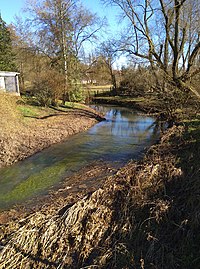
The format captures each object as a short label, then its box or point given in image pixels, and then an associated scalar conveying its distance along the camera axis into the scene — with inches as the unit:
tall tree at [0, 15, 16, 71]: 1108.1
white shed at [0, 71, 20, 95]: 699.4
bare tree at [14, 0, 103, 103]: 762.2
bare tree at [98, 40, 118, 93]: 1427.0
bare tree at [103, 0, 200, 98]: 483.5
